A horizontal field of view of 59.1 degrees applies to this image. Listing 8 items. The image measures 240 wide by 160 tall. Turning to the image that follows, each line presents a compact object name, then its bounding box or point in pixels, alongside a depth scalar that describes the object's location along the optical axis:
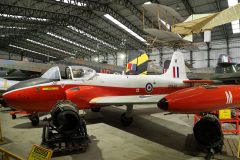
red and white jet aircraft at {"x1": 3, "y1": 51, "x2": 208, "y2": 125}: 6.17
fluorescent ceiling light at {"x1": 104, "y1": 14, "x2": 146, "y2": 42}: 22.87
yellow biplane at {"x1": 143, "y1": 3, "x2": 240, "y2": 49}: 9.54
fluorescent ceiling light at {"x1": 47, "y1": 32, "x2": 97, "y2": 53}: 33.97
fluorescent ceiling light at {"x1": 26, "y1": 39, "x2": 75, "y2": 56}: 41.55
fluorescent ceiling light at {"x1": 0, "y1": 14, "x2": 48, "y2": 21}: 22.71
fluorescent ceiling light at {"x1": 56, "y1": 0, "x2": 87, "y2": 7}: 18.69
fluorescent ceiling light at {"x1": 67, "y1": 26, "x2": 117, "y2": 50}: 29.47
